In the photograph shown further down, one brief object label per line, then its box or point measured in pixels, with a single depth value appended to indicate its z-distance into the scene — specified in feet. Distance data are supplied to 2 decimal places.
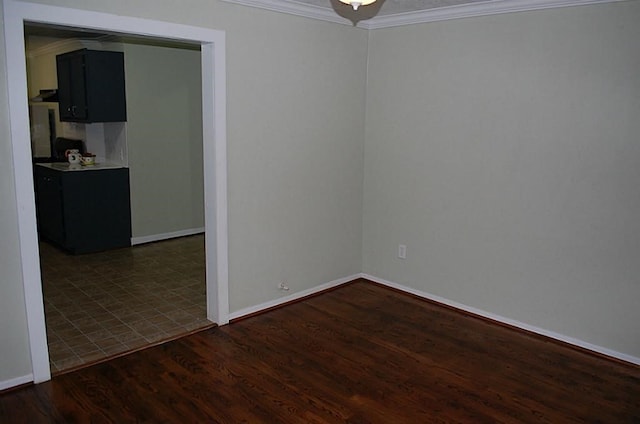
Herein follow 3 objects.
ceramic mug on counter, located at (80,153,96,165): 19.21
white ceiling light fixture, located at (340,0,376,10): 8.21
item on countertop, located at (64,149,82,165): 19.28
